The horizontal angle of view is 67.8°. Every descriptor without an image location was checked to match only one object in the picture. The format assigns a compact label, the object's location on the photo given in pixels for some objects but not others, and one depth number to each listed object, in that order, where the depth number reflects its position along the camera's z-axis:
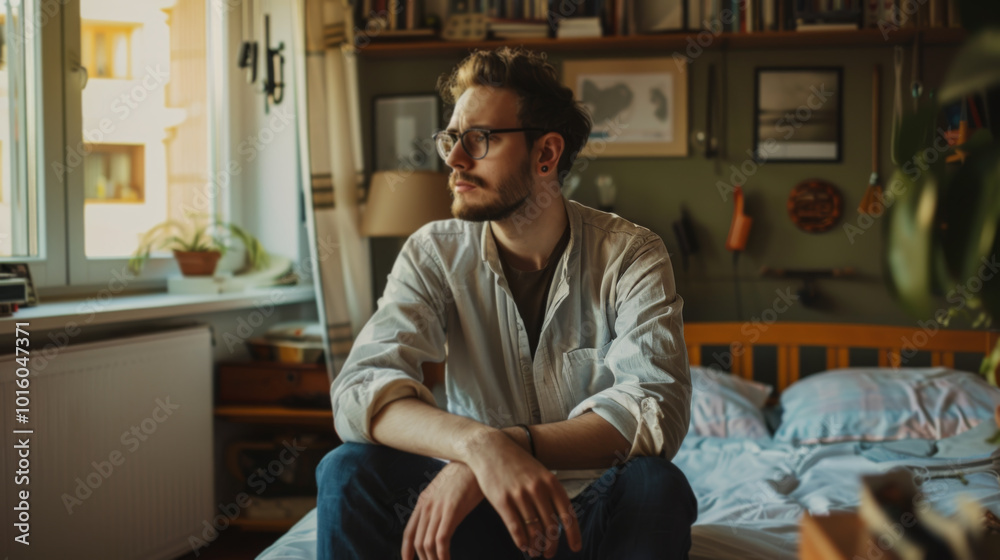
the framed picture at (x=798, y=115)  2.83
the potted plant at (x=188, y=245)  2.32
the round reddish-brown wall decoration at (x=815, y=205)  2.83
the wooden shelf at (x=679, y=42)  2.70
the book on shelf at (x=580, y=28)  2.78
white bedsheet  1.45
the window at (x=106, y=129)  1.93
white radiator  1.63
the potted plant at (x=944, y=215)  0.48
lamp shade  2.55
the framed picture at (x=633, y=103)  2.89
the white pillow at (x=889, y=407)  2.14
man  1.02
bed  1.65
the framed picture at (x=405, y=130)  3.03
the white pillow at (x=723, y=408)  2.30
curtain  2.55
